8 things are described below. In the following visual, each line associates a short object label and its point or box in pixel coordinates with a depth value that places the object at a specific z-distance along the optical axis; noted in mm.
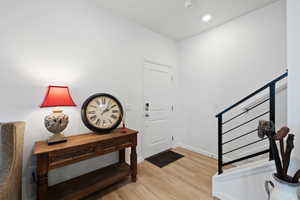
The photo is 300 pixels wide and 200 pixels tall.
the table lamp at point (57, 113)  1417
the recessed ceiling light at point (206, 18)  2242
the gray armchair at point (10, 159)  918
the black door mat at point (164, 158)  2436
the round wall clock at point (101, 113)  1739
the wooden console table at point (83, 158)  1259
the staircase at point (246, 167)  1201
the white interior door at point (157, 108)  2645
